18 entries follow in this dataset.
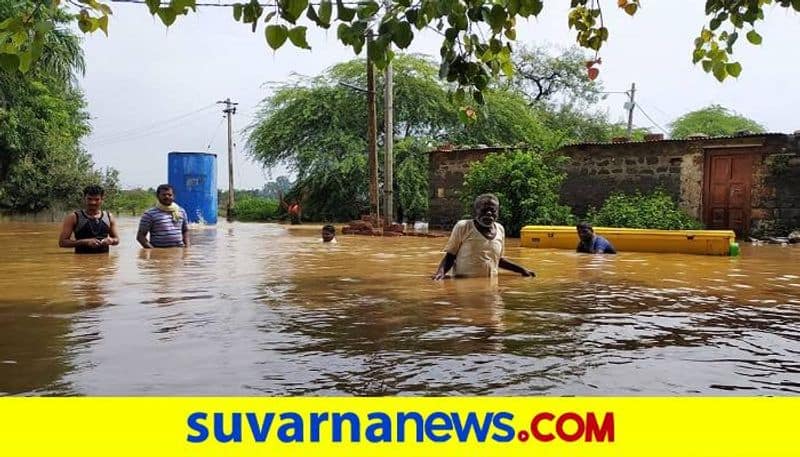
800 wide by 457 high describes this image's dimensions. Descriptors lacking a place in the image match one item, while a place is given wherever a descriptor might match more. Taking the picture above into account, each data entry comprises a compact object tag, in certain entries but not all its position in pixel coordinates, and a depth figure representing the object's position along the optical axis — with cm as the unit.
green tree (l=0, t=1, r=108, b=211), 3064
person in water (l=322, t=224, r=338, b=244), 1742
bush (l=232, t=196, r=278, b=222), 3875
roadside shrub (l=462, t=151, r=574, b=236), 2007
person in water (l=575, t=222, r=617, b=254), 1301
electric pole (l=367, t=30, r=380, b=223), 2222
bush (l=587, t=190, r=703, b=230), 1852
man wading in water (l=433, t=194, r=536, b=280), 802
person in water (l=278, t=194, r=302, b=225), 3278
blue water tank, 2808
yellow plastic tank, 1355
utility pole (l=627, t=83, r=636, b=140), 4683
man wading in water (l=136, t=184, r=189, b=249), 1163
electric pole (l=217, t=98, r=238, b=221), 4438
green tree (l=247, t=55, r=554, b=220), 3312
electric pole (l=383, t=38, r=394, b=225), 2111
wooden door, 1842
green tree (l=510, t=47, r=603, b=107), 4456
